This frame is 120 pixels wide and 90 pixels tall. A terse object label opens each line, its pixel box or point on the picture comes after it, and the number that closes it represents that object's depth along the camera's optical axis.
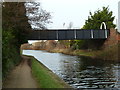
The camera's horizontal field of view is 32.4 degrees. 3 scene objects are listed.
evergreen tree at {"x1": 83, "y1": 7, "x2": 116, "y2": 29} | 61.01
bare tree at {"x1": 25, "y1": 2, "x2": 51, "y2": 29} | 25.67
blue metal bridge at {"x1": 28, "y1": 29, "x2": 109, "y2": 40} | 47.92
